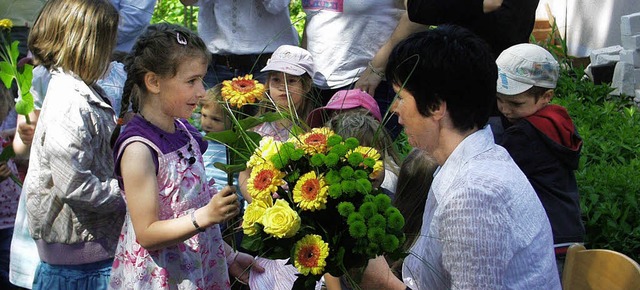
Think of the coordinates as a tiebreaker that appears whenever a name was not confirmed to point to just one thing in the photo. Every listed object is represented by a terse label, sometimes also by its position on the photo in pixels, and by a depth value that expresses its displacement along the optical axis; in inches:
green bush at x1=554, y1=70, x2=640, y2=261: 203.1
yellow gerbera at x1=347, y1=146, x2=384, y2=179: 115.3
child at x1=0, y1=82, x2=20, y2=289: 200.5
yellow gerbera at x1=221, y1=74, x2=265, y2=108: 118.9
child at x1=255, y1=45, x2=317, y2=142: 182.4
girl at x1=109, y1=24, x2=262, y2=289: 133.3
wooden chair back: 134.2
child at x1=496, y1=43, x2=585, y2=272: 161.0
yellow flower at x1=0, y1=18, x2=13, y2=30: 189.6
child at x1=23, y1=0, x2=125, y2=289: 153.3
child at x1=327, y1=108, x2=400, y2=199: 154.5
